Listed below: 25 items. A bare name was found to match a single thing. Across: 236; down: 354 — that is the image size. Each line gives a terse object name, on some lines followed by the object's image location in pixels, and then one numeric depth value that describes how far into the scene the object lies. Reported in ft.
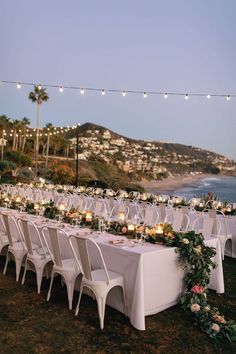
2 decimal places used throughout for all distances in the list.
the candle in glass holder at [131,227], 15.76
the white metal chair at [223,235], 21.95
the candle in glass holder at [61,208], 20.71
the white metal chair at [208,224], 20.57
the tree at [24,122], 142.31
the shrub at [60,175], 67.06
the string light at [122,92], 39.12
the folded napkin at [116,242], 13.94
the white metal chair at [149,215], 25.27
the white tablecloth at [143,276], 11.98
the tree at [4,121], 134.31
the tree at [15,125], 138.95
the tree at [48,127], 141.72
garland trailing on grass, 12.71
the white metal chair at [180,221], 22.94
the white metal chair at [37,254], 14.83
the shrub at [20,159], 96.41
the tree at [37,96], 103.71
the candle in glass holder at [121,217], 17.81
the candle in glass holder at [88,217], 18.40
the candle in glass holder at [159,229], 14.44
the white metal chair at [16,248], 16.15
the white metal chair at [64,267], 13.26
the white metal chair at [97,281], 11.81
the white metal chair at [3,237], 17.60
